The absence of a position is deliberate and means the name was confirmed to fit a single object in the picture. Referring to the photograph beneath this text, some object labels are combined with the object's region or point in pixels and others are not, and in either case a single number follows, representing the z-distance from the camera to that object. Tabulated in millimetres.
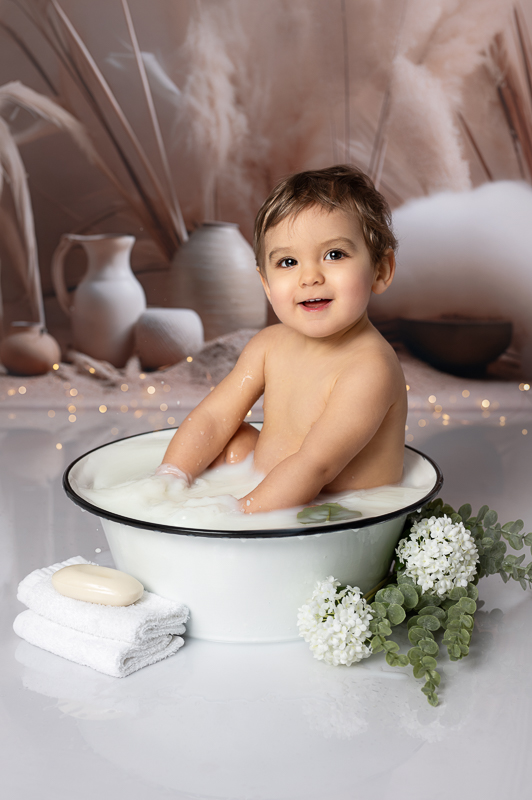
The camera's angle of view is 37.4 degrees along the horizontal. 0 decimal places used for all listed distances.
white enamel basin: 1146
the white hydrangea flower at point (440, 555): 1227
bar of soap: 1184
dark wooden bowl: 3307
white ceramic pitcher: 3184
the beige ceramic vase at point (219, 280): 3320
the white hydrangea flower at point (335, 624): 1146
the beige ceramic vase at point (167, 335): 3289
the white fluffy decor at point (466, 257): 3328
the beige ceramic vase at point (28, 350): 3346
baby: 1263
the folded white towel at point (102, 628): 1146
